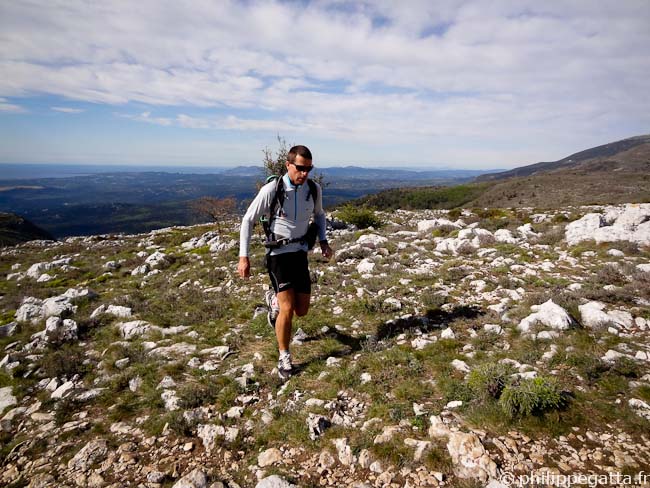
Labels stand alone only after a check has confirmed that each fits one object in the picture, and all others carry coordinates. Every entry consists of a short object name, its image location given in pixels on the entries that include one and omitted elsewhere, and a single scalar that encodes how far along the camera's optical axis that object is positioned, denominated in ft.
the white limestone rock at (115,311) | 26.73
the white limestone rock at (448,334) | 18.80
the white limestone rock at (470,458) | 10.18
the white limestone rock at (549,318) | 17.78
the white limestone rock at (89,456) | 11.99
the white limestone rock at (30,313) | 27.78
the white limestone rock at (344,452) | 11.37
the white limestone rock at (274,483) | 10.46
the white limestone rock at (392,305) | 23.54
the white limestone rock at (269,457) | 11.63
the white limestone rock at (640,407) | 11.68
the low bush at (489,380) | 13.20
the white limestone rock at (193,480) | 10.74
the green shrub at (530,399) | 12.04
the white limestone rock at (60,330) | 22.80
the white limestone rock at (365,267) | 32.24
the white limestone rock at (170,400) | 14.94
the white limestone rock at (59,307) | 27.81
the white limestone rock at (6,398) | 16.44
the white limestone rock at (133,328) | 23.43
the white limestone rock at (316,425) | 12.58
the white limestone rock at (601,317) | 17.74
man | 16.26
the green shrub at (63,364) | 18.53
